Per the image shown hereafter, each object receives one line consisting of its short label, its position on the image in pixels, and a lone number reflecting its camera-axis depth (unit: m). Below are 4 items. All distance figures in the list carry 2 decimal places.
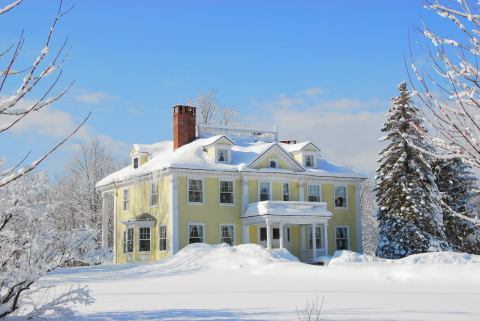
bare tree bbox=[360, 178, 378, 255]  57.81
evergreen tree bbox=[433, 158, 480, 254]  36.16
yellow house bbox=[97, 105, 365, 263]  32.75
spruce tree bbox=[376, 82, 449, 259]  32.88
